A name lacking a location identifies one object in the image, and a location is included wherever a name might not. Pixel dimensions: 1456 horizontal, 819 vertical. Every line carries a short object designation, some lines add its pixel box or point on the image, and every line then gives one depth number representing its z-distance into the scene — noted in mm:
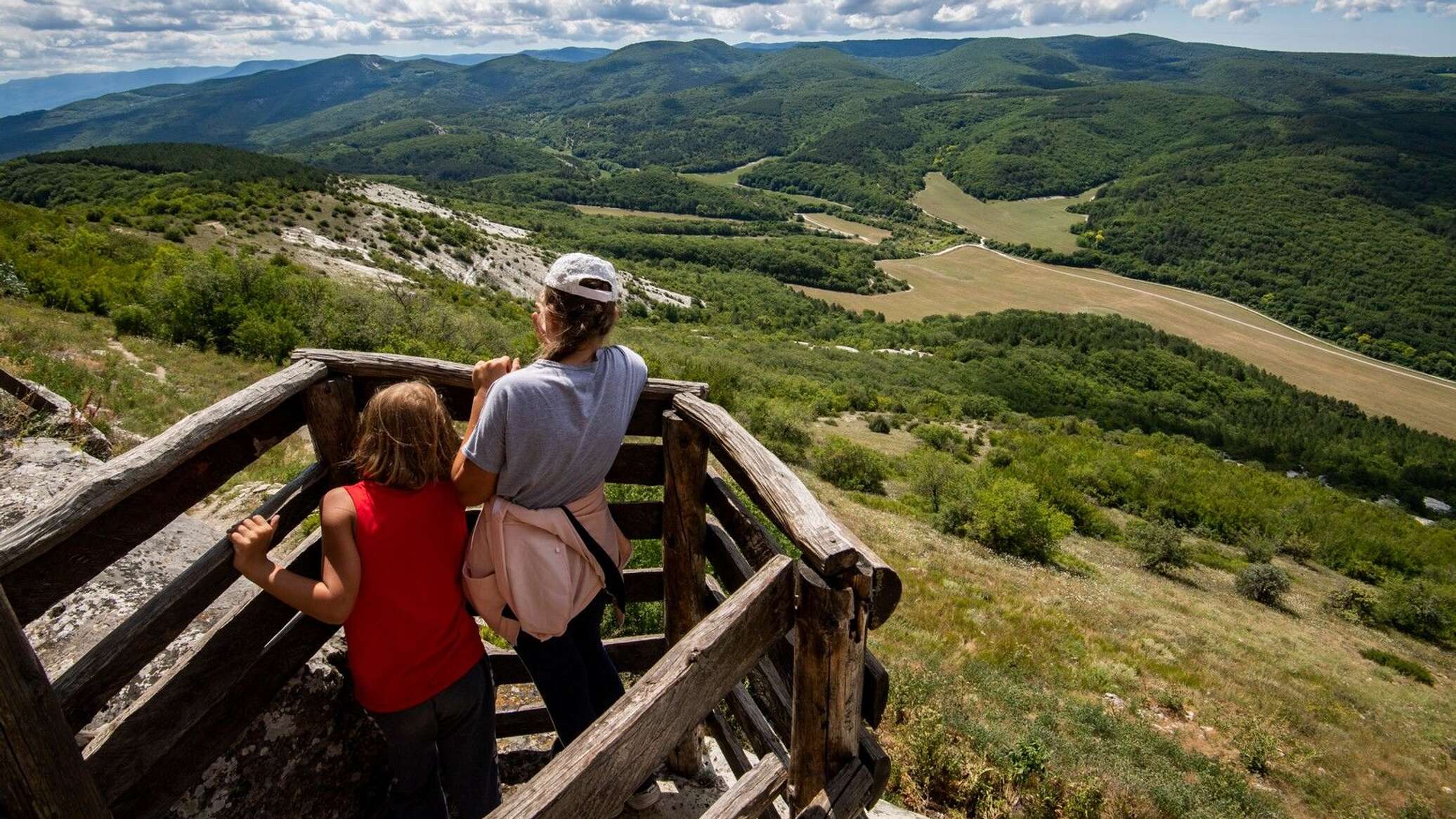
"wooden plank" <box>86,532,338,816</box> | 2420
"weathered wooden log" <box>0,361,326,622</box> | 1948
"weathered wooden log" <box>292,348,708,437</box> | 3268
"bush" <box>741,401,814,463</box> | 23797
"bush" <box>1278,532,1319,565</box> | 25391
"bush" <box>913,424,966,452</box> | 31297
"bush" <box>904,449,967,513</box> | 21766
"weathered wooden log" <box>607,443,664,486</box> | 3388
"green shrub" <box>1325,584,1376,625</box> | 19766
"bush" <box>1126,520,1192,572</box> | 19906
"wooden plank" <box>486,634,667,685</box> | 4008
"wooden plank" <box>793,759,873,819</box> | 2289
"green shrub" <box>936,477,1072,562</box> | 18484
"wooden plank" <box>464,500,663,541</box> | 3586
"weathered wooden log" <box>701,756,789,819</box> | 2629
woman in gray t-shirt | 2504
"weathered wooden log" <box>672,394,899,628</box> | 2041
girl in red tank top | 2463
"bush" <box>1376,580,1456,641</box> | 19406
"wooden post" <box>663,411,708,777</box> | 3178
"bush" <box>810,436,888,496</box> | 22406
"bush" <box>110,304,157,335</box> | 18578
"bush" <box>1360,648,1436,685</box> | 15703
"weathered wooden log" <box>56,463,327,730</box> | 2215
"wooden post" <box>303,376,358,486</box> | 3213
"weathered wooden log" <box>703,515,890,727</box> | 2318
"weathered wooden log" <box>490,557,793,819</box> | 1776
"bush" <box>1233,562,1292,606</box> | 18844
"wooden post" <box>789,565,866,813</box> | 2080
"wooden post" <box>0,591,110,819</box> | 1695
